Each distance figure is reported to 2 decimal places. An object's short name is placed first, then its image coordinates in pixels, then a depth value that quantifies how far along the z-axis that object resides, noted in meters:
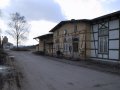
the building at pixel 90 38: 9.06
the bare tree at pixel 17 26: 31.73
